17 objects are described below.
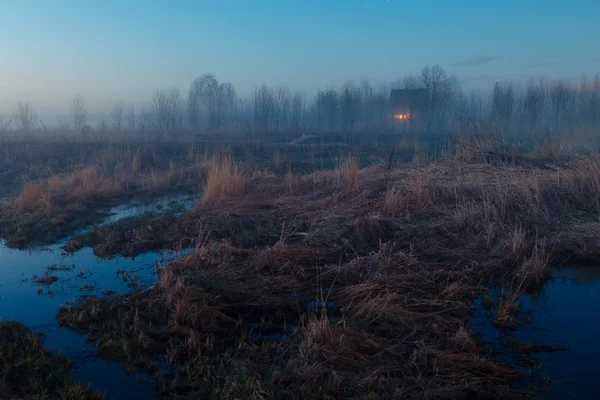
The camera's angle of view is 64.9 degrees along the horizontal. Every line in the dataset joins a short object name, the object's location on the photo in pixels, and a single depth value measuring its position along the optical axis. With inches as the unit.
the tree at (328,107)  1795.0
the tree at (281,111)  1847.6
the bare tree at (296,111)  1915.4
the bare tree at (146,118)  2022.6
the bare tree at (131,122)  1929.1
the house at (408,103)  1715.1
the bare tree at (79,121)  1758.4
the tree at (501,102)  1350.0
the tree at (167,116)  1878.7
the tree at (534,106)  1447.7
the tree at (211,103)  1878.7
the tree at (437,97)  1696.6
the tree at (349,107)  1750.7
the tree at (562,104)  1616.6
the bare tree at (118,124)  1653.1
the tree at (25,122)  1363.8
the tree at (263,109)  1828.2
